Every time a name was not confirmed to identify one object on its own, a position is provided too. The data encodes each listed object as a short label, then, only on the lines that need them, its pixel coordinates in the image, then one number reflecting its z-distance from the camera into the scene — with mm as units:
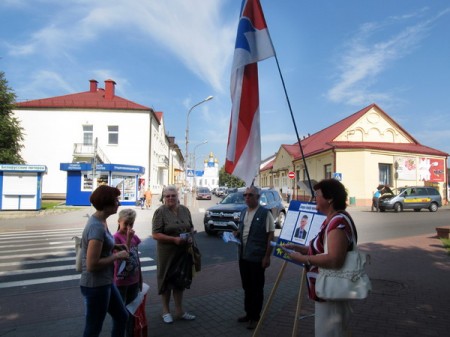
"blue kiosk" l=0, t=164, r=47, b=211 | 21469
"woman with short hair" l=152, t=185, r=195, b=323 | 4621
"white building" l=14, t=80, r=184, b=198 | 37469
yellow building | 33094
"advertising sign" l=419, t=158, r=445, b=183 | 35469
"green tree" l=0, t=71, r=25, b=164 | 31084
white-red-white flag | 4312
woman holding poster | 2707
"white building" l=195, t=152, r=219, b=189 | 137625
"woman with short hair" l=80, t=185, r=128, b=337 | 3090
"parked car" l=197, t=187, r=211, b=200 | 48312
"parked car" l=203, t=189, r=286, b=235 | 12656
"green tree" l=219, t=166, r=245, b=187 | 89219
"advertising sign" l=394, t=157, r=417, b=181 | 34062
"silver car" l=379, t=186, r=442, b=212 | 26047
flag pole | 3951
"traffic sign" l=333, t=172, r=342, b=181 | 29244
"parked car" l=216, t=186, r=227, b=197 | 65200
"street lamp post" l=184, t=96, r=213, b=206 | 28708
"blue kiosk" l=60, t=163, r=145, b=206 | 27125
